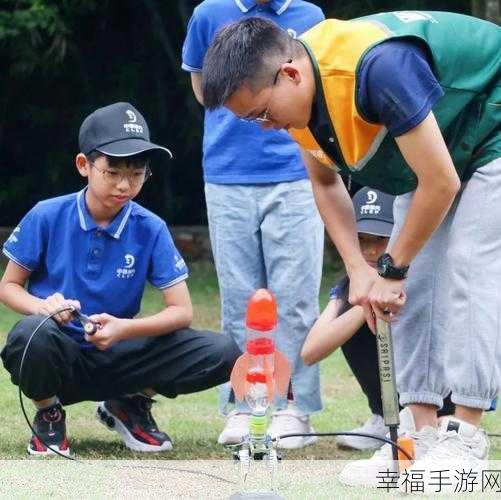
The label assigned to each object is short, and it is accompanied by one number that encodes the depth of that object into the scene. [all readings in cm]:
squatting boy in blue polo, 880
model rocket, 629
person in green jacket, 680
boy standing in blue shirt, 953
